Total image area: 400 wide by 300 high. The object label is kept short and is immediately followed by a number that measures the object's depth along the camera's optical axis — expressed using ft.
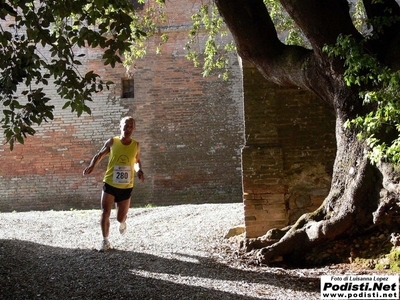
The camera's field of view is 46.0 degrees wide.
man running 21.17
